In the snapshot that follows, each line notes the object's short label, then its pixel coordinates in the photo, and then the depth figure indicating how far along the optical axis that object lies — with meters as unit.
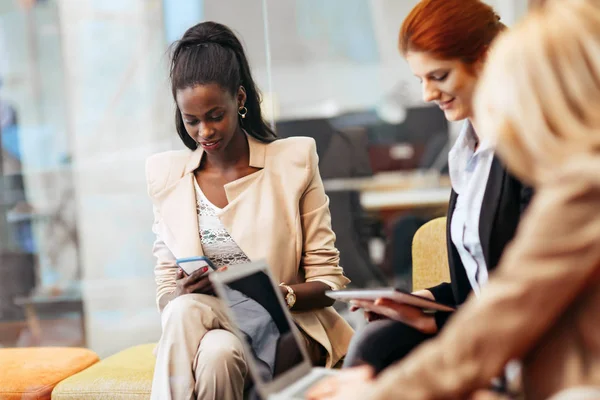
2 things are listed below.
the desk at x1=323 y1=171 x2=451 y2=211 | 4.22
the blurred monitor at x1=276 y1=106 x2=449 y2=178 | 4.45
